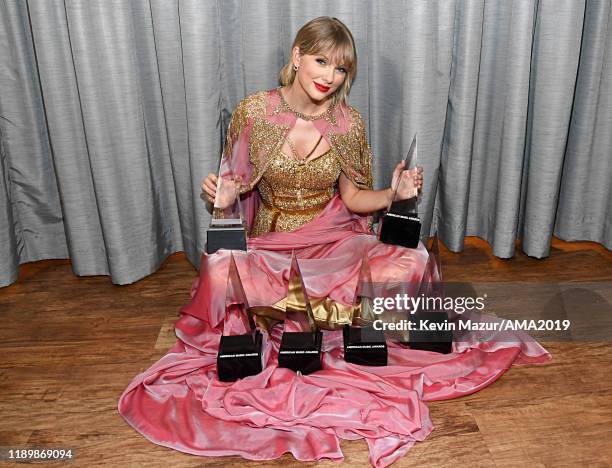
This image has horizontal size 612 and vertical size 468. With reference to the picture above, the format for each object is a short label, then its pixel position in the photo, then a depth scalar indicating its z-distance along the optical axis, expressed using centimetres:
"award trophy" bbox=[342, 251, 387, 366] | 182
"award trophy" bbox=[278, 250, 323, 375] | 177
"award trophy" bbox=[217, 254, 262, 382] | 175
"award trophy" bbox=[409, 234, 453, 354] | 188
